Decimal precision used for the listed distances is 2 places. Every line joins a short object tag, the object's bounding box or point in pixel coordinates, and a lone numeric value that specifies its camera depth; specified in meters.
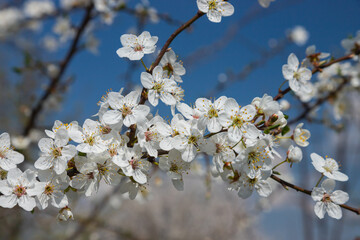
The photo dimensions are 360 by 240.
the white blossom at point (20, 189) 0.32
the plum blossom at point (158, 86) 0.33
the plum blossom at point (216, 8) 0.34
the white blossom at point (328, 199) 0.34
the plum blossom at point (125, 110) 0.32
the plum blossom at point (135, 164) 0.32
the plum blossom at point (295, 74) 0.36
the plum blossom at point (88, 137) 0.32
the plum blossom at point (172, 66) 0.34
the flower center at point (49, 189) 0.32
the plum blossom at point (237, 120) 0.32
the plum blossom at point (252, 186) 0.33
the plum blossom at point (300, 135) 0.35
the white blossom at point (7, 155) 0.32
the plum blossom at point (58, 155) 0.32
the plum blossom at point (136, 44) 0.34
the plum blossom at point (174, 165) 0.32
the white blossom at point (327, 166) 0.34
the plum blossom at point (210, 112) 0.32
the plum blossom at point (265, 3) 0.38
